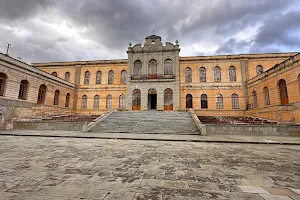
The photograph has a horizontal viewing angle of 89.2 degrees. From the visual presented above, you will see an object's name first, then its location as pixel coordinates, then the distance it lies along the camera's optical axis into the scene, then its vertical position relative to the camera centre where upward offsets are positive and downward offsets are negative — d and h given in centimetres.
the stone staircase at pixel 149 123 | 1323 -50
